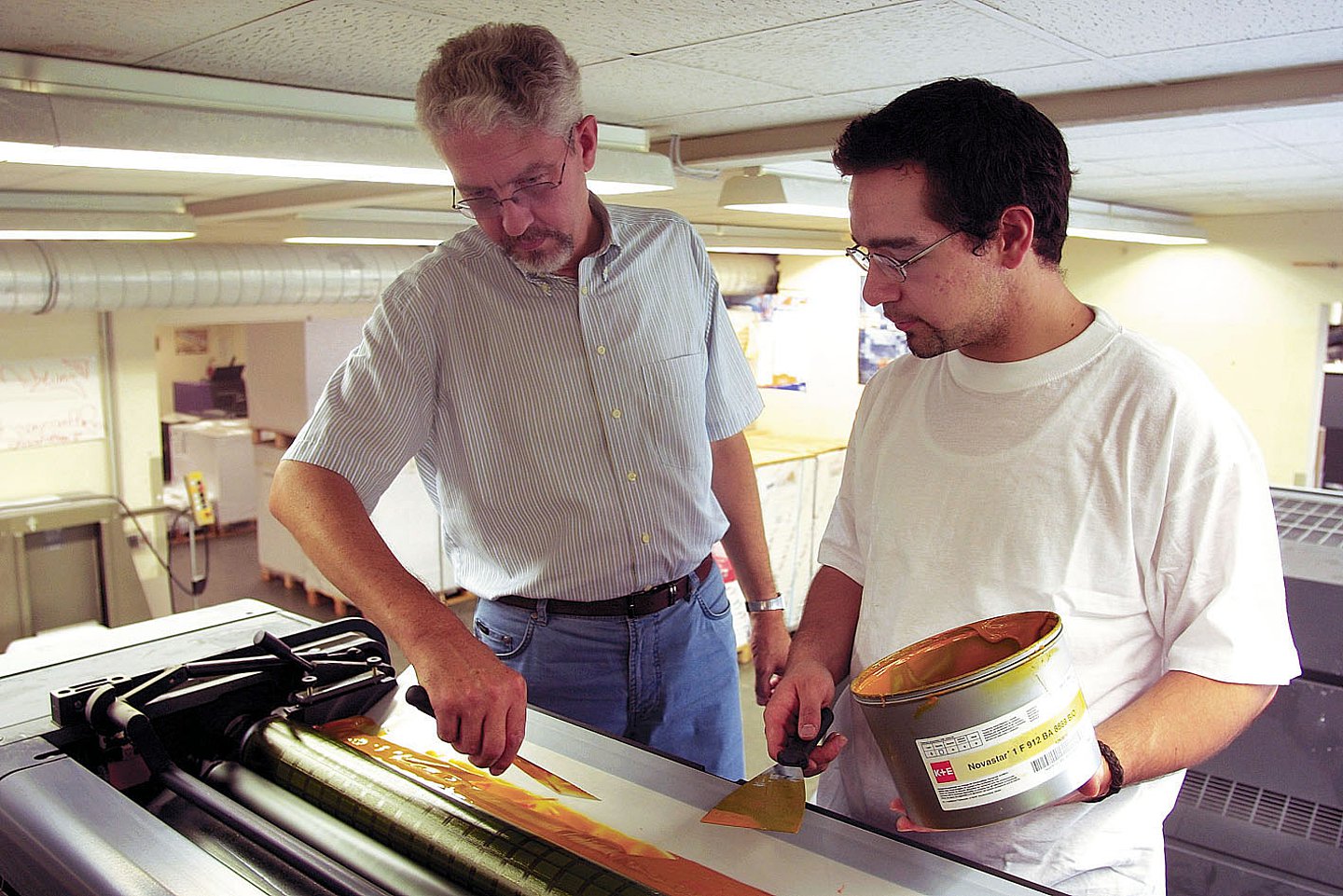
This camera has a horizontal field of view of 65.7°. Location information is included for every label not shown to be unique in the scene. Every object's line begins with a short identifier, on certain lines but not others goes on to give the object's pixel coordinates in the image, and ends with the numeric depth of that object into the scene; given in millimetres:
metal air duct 4691
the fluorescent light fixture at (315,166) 1885
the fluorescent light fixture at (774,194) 3359
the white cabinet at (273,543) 7023
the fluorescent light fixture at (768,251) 6688
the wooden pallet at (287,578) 7172
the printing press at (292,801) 962
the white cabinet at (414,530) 6434
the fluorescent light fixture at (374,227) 5316
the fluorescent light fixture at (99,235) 4242
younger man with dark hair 1087
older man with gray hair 1471
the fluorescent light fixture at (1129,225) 4785
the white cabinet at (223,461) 8898
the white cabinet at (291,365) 6531
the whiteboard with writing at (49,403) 5465
